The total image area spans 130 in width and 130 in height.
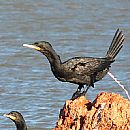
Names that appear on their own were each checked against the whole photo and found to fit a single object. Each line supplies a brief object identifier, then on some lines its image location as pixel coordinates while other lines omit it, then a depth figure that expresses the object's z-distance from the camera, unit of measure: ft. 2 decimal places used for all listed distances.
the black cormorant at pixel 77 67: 60.05
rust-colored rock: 54.39
